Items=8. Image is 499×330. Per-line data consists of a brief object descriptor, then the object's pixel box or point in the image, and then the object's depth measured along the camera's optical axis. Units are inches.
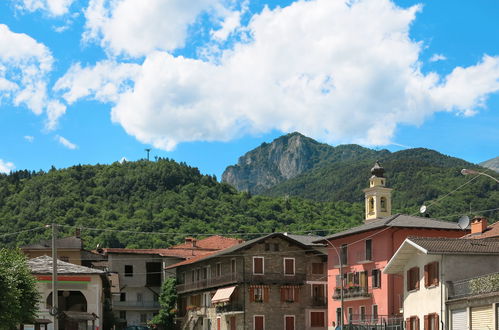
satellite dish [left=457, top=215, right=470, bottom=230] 2182.3
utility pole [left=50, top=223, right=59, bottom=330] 1913.1
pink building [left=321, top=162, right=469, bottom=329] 2524.6
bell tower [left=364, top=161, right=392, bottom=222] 3494.1
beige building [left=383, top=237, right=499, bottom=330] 1727.4
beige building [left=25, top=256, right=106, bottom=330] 2704.2
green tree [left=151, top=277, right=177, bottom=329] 3698.3
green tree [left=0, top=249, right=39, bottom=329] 2025.1
